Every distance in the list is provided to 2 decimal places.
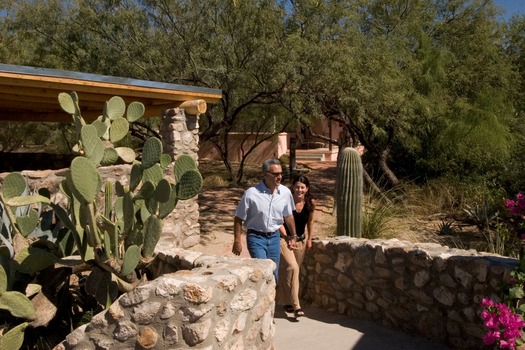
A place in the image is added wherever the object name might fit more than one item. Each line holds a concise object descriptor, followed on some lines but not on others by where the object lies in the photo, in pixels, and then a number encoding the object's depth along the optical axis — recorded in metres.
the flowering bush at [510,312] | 3.26
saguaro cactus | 7.07
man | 4.73
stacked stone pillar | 8.45
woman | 5.23
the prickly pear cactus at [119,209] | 3.71
